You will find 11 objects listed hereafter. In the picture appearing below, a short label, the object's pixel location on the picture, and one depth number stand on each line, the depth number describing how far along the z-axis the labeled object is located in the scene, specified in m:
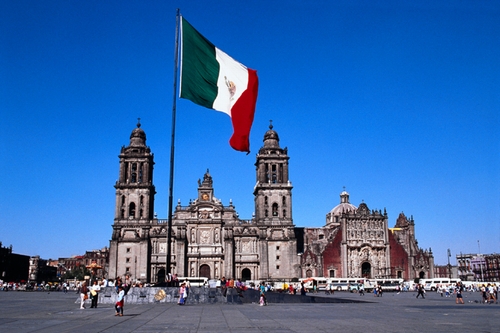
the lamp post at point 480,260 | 117.56
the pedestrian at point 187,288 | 27.28
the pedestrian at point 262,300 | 26.39
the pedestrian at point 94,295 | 23.42
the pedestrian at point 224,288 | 29.56
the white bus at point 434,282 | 69.44
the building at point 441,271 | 109.68
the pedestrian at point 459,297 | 31.47
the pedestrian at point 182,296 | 26.20
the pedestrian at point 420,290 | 41.05
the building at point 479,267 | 112.86
